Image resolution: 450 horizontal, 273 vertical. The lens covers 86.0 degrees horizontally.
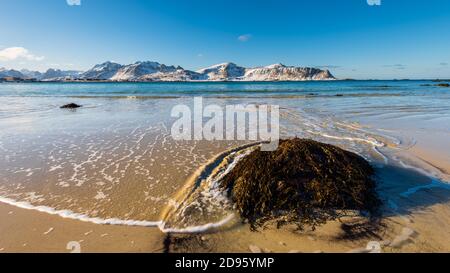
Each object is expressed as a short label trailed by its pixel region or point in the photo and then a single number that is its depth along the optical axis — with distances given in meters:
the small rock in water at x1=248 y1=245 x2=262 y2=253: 3.01
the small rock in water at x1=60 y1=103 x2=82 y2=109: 18.38
